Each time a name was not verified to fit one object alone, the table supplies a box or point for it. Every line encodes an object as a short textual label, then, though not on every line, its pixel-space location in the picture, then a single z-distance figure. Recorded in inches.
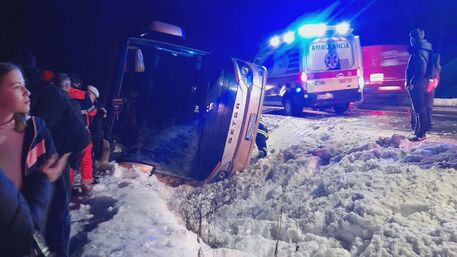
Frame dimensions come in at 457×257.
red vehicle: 526.0
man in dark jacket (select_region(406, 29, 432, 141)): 246.8
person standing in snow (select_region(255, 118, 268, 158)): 267.9
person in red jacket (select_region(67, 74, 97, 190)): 176.6
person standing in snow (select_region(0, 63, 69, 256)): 63.8
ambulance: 389.7
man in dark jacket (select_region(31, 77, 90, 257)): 135.6
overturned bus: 207.9
